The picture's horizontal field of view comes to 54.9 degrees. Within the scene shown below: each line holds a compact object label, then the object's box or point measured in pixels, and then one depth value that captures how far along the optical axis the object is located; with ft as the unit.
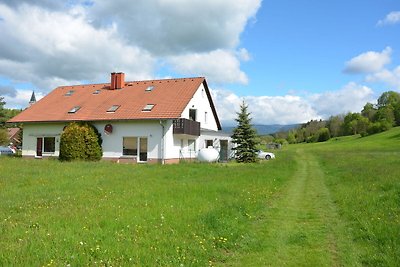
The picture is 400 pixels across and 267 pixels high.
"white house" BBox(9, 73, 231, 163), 97.19
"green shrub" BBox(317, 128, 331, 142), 372.03
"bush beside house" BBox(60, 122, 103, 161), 94.33
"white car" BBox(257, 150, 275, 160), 141.11
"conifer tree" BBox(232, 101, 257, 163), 105.91
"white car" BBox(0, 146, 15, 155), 145.02
